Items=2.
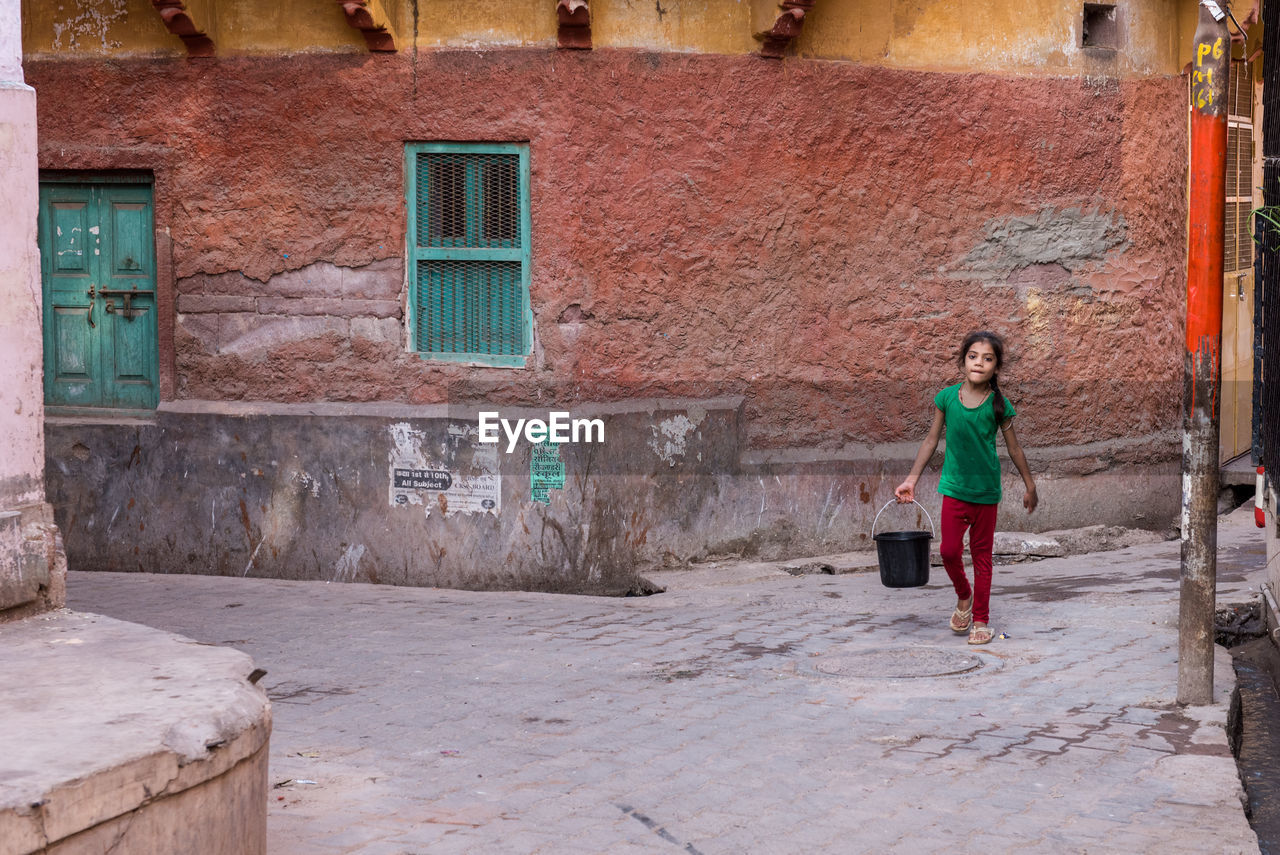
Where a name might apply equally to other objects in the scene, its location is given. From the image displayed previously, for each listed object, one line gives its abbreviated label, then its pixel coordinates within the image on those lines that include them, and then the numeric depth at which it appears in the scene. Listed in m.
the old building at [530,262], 9.30
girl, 7.25
